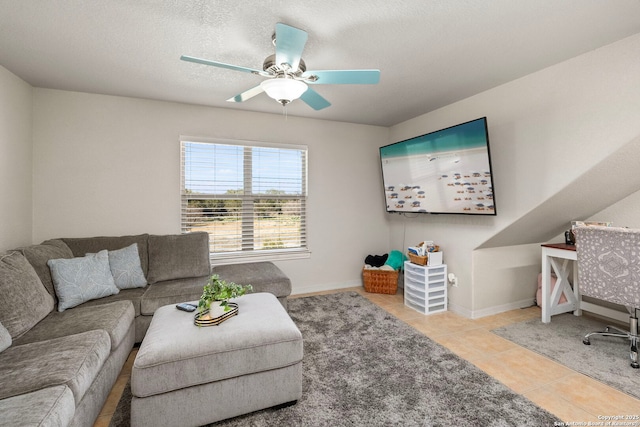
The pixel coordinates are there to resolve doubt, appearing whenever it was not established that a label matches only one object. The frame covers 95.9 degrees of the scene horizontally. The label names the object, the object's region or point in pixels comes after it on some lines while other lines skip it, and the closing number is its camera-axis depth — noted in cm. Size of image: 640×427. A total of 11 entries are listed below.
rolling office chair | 214
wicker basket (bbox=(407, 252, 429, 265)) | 336
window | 350
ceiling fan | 163
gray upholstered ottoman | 148
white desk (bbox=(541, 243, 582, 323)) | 295
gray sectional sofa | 126
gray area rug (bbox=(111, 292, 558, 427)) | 164
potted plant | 184
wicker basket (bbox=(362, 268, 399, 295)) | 393
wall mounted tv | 276
